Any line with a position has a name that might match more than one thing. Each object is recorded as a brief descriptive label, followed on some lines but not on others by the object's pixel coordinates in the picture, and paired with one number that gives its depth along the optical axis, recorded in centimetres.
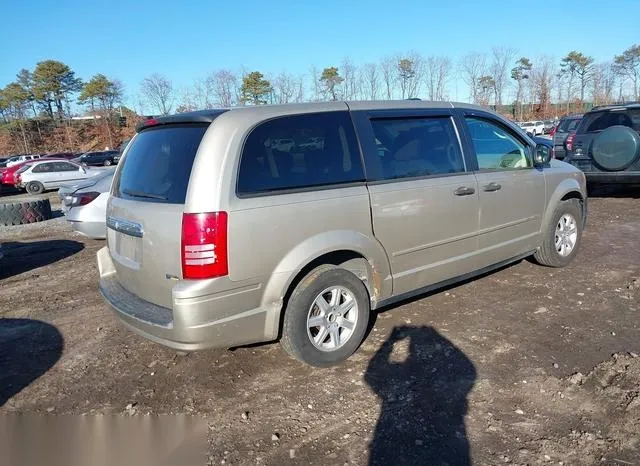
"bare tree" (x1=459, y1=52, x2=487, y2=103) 4822
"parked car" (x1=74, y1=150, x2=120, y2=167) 3659
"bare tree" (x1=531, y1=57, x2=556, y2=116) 5278
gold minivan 308
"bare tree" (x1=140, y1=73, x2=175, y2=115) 4878
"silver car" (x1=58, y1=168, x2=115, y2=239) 755
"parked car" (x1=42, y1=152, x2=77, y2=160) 3934
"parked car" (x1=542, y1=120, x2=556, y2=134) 4181
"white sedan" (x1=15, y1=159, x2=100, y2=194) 2198
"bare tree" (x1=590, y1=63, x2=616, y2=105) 5519
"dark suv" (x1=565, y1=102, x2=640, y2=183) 845
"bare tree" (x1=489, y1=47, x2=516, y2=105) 4938
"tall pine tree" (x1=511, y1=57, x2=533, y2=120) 5319
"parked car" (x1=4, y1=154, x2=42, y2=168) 3453
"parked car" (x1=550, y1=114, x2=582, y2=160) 1653
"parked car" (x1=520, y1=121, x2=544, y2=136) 4238
